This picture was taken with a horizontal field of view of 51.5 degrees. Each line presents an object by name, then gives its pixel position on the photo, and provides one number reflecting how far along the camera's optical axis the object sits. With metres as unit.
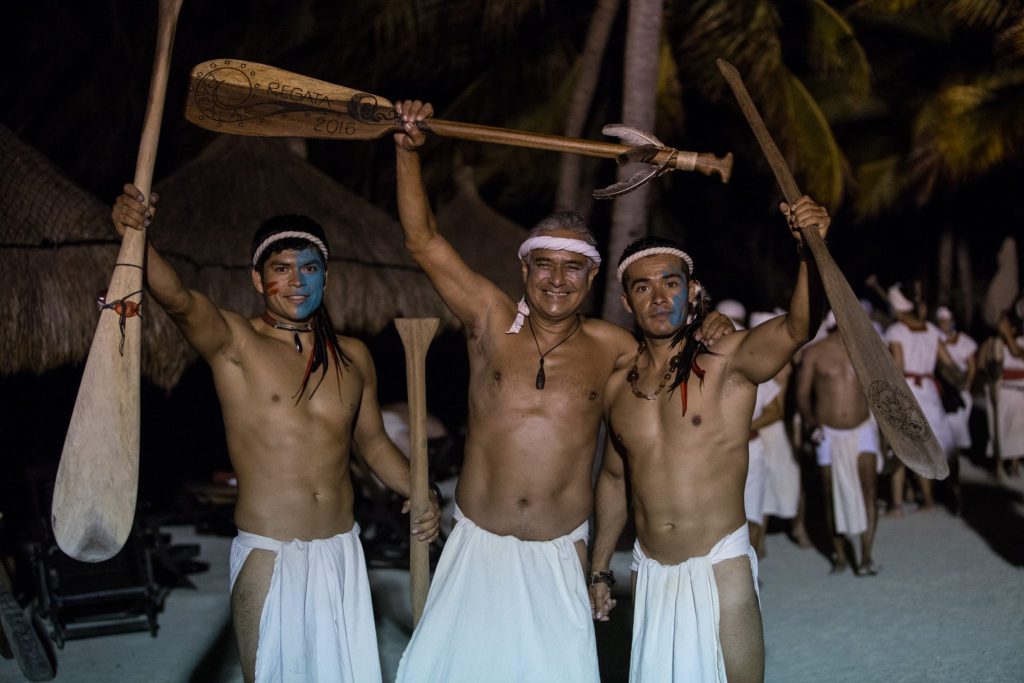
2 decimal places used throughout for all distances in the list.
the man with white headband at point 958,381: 10.86
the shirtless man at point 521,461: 4.13
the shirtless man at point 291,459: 4.05
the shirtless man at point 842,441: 8.09
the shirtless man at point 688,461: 3.98
